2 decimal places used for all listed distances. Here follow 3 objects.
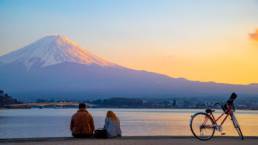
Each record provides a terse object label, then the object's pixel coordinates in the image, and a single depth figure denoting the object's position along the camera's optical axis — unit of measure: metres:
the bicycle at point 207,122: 16.20
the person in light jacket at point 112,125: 16.72
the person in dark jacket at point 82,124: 16.73
